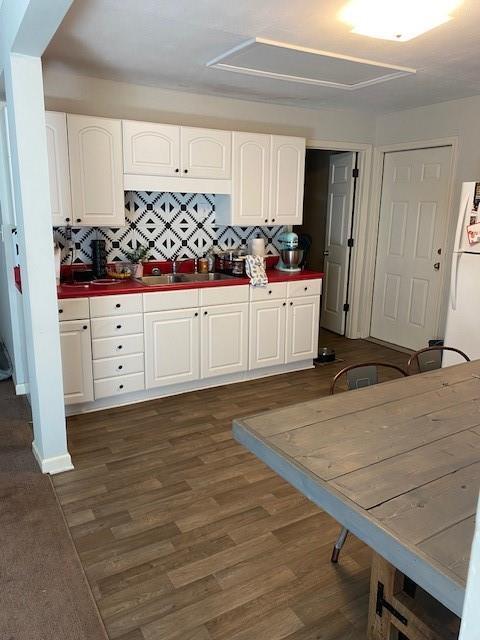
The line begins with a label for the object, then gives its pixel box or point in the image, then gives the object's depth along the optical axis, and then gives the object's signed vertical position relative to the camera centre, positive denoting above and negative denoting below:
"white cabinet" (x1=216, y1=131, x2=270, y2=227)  4.00 +0.22
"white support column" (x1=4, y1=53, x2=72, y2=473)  2.31 -0.24
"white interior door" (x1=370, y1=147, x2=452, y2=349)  4.65 -0.32
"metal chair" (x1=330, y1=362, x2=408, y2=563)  2.06 -0.73
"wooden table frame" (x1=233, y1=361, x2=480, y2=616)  0.97 -0.69
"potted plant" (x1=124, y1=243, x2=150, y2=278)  4.00 -0.40
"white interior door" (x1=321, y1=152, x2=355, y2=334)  5.32 -0.31
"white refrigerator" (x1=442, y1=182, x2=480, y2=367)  3.74 -0.55
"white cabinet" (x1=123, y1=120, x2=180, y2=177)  3.54 +0.43
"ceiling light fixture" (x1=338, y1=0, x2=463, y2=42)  2.25 +0.94
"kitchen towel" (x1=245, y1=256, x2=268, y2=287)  3.99 -0.51
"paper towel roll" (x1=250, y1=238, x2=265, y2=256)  4.36 -0.33
